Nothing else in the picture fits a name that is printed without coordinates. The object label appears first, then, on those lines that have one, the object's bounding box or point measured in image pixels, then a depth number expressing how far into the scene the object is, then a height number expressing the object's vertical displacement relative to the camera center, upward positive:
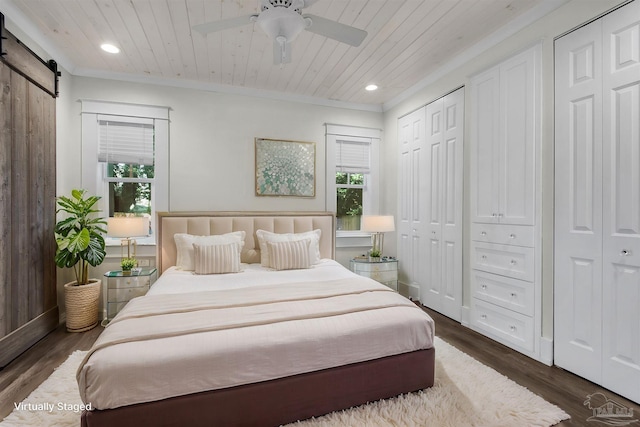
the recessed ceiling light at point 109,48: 2.93 +1.58
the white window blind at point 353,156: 4.51 +0.83
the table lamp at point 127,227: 3.12 -0.14
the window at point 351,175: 4.43 +0.56
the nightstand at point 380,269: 3.89 -0.72
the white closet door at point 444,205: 3.32 +0.09
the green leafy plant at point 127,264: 3.26 -0.54
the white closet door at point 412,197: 3.92 +0.20
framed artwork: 4.09 +0.60
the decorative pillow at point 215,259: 3.09 -0.46
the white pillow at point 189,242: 3.23 -0.31
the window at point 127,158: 3.50 +0.63
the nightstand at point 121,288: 3.15 -0.77
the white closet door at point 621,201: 1.92 +0.07
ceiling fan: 1.80 +1.14
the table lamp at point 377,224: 3.95 -0.14
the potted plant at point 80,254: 2.97 -0.40
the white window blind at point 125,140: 3.56 +0.84
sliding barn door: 2.44 +0.12
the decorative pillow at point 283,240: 3.50 -0.31
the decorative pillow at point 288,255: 3.33 -0.46
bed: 1.50 -0.77
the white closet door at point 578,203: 2.12 +0.07
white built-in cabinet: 2.53 +0.08
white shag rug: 1.76 -1.18
